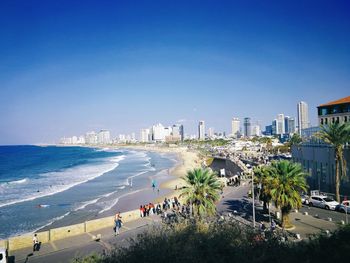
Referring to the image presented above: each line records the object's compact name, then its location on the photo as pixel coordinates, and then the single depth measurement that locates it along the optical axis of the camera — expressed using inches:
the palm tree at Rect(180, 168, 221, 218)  825.5
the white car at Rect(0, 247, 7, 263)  598.2
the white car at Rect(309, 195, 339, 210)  994.8
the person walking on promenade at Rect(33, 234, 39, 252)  715.6
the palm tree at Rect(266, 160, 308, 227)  784.9
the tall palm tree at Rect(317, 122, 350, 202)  1033.5
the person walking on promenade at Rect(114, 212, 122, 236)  823.4
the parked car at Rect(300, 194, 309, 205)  1087.1
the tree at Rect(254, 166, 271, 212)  838.9
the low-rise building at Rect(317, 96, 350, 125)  1560.0
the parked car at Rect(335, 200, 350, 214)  919.0
